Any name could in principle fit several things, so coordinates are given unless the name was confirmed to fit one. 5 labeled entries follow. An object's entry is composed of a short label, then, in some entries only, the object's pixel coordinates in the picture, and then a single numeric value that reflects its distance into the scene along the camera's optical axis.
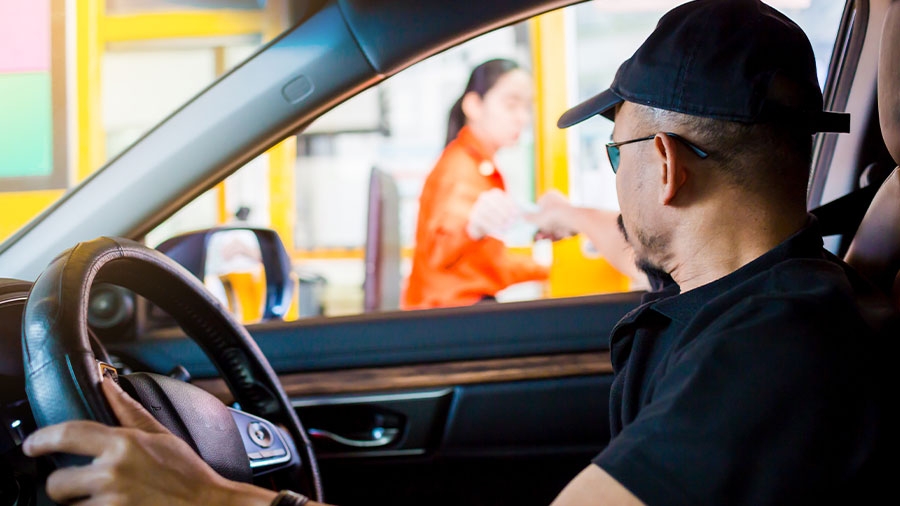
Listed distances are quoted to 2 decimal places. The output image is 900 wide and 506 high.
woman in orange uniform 3.57
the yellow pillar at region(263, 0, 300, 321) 4.52
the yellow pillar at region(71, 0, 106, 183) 3.89
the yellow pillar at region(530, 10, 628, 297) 3.98
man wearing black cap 0.82
